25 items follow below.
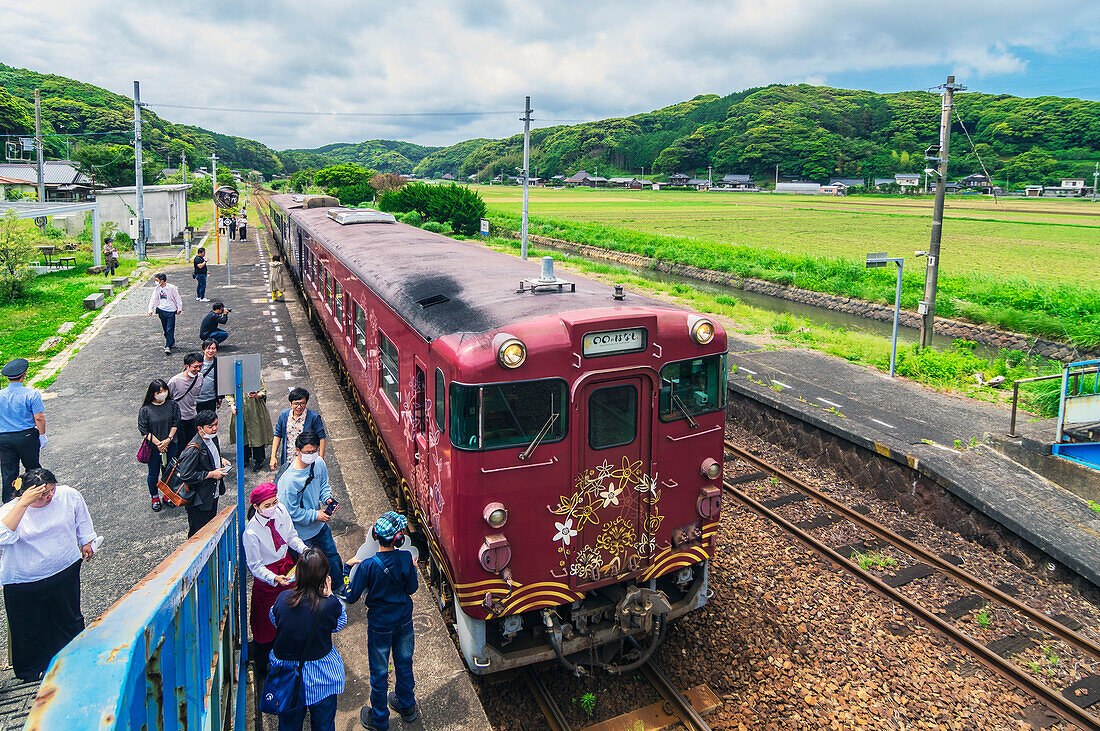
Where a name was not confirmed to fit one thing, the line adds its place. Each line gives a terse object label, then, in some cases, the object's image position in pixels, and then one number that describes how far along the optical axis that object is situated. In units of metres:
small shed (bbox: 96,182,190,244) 34.34
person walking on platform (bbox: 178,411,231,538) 6.81
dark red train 5.29
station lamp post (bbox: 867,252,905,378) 14.30
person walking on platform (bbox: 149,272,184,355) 14.29
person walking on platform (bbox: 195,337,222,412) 8.88
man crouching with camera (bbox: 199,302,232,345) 11.20
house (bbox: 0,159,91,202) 48.62
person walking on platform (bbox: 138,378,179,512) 7.90
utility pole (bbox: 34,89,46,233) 31.34
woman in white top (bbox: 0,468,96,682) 5.09
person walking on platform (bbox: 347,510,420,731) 5.02
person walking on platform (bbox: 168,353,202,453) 8.51
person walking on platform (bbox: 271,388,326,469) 7.64
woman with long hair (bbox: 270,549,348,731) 4.33
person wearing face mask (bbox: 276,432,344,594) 6.11
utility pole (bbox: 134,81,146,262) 28.16
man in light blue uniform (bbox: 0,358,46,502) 7.70
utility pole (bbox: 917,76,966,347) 16.33
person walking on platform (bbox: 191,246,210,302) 19.17
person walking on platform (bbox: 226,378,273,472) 9.38
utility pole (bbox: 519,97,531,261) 22.27
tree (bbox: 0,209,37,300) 20.20
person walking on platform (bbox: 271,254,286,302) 21.81
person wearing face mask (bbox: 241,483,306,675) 5.28
